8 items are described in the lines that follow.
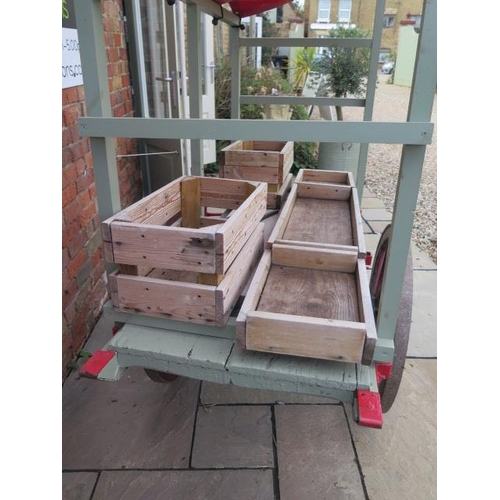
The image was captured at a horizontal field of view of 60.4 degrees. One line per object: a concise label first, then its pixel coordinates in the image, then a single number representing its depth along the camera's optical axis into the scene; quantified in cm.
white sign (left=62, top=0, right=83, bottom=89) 243
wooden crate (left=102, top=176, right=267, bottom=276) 159
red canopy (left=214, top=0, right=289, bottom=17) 318
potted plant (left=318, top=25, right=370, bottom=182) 743
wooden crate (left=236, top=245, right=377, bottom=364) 152
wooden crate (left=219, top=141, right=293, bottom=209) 292
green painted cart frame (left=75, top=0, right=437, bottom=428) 142
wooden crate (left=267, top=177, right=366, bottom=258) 223
